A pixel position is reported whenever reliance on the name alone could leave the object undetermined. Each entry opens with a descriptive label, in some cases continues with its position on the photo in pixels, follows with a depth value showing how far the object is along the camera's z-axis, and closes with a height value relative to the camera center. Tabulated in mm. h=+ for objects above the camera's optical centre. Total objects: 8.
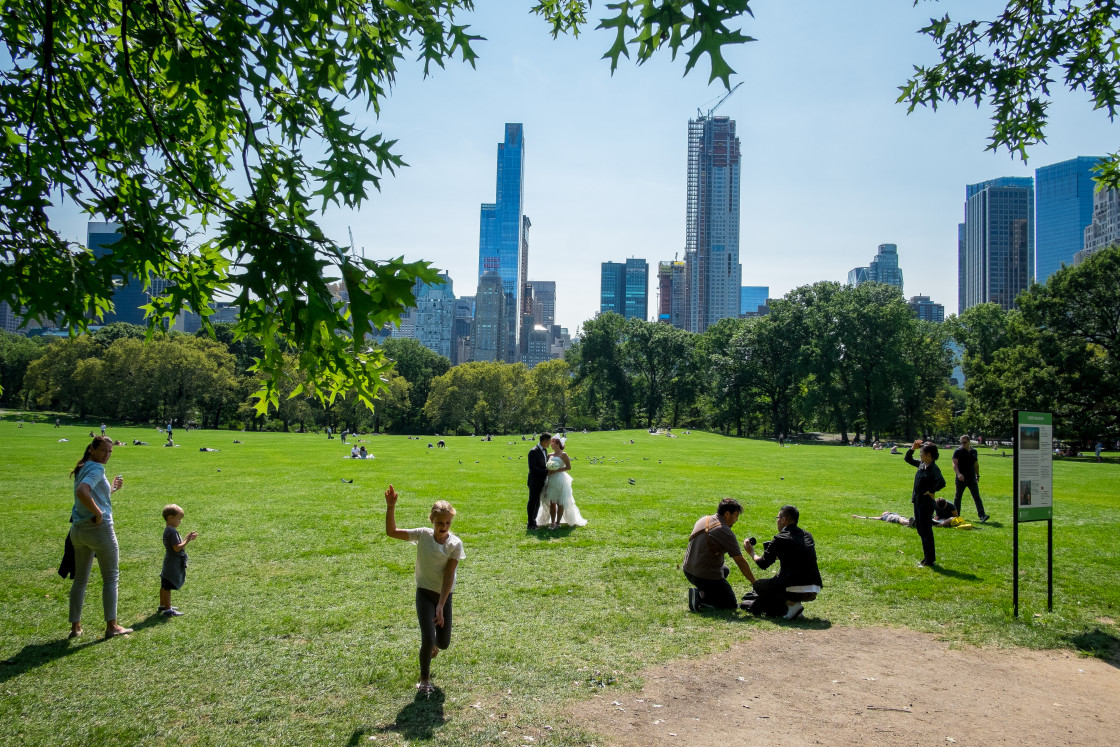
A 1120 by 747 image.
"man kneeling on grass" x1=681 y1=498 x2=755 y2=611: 8156 -1920
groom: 13328 -1454
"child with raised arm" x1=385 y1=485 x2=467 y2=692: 5852 -1540
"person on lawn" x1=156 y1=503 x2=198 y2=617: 7777 -2038
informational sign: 7996 -595
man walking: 14758 -1214
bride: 13383 -1822
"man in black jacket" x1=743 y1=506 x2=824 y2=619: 7965 -2055
